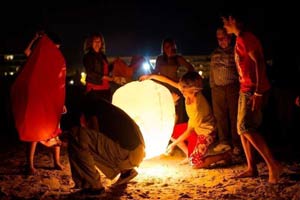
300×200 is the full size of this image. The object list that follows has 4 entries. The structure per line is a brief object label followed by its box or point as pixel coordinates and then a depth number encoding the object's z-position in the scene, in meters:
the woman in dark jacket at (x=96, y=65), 6.52
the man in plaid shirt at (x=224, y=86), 6.36
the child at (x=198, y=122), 5.66
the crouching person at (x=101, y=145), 4.49
